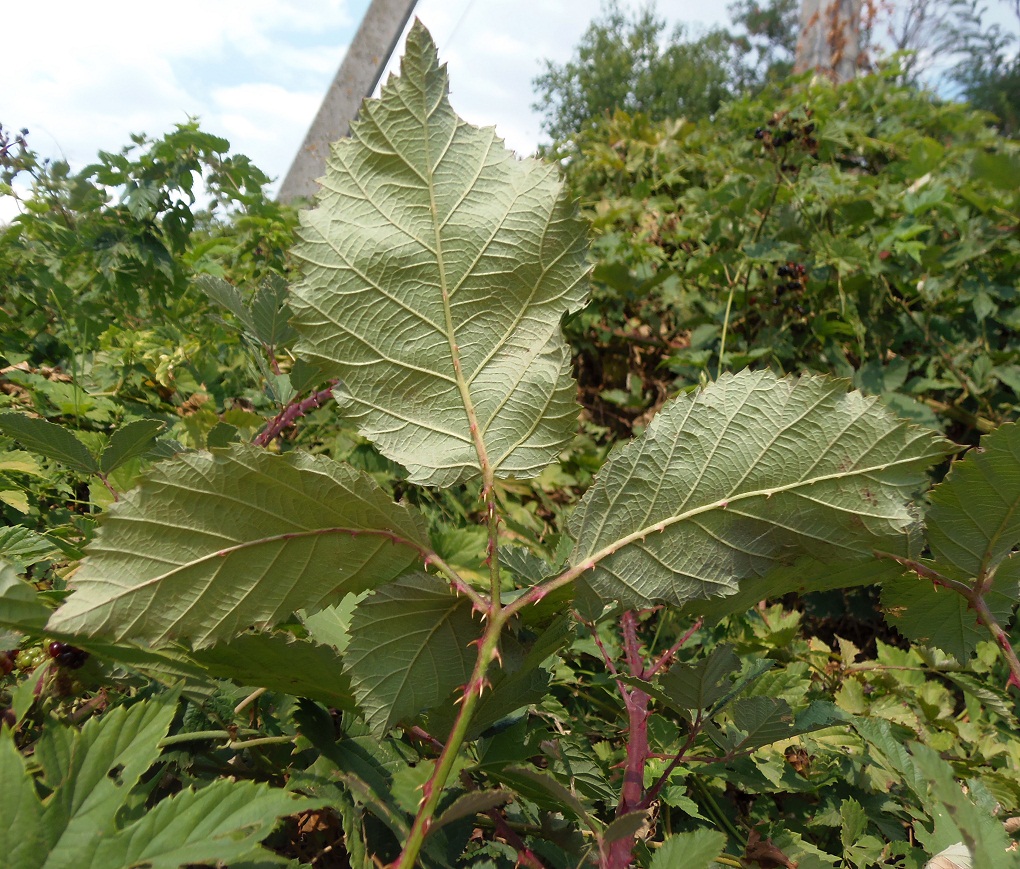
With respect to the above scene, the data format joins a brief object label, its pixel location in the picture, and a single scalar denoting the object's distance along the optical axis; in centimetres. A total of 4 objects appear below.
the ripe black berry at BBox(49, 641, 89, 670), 56
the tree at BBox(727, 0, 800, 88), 2020
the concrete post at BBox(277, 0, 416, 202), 398
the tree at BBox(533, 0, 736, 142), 1365
